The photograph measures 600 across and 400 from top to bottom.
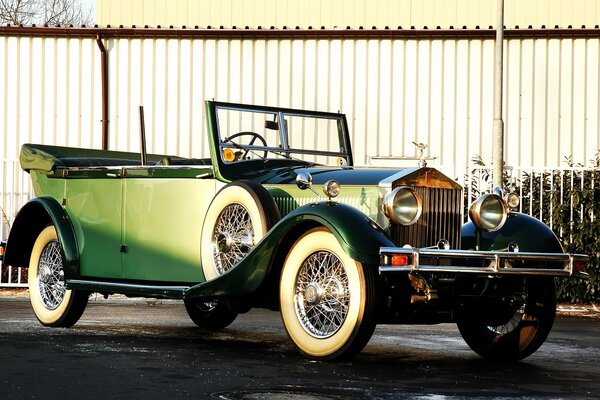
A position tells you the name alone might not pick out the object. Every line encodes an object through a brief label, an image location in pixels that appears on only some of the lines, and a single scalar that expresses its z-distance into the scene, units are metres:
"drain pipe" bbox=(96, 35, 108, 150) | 18.06
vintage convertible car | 7.29
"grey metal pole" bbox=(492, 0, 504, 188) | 15.09
